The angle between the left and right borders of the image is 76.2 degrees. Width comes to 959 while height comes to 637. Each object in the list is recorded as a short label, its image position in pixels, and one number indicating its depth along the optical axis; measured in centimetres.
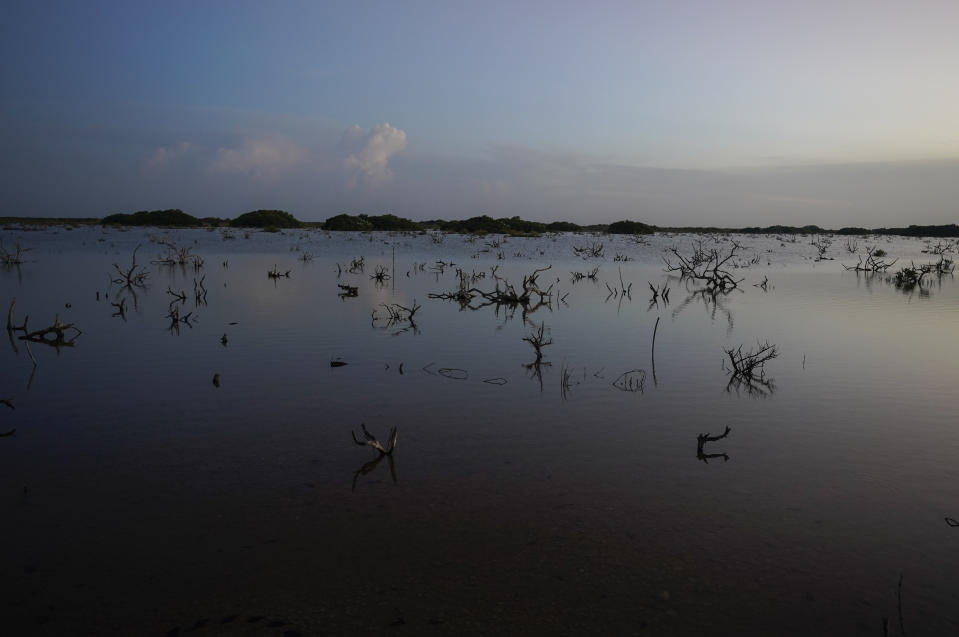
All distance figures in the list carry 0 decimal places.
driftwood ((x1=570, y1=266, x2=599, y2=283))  2364
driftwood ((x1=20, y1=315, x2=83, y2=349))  1027
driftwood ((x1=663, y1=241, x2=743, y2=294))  2056
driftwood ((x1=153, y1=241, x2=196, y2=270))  2422
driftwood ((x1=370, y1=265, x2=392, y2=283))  2162
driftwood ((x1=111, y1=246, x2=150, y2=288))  1877
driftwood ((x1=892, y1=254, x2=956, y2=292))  2291
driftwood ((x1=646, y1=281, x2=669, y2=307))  1731
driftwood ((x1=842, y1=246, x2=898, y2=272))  2822
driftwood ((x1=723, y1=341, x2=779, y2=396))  816
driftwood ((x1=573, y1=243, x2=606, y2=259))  3609
